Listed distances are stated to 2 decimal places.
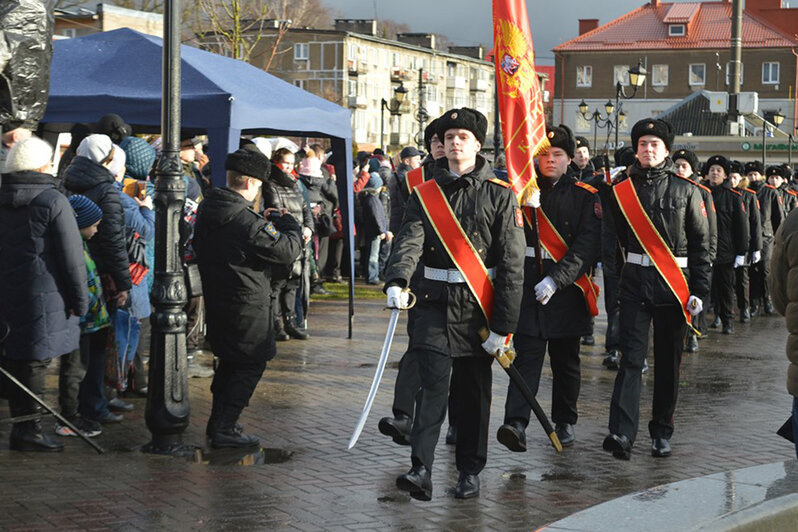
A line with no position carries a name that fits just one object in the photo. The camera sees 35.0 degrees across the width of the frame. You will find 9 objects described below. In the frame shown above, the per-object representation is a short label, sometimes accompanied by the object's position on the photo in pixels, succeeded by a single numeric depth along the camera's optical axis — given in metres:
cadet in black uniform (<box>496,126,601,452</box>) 8.21
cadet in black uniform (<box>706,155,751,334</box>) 16.02
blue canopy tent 10.92
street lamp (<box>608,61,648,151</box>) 31.05
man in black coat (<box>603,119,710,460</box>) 8.07
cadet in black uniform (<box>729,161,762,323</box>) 16.83
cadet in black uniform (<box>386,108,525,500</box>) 6.75
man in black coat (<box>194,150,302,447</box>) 7.96
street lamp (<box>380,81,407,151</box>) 32.38
